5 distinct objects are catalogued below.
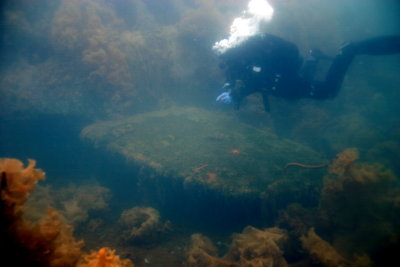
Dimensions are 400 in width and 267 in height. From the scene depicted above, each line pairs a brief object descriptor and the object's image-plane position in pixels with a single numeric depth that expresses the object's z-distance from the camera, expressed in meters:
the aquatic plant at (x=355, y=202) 4.10
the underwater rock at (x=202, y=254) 3.94
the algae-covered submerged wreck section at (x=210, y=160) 5.51
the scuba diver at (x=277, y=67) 5.83
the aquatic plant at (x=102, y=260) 2.15
